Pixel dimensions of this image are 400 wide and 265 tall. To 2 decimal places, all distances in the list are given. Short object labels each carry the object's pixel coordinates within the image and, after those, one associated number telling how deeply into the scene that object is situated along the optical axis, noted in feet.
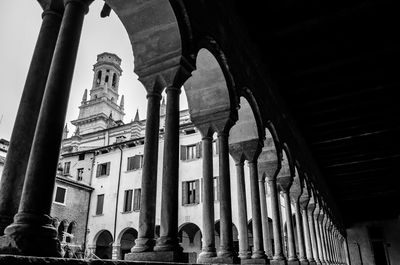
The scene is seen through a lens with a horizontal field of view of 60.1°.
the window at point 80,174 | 76.58
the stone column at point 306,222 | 34.96
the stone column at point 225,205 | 14.42
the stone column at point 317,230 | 40.25
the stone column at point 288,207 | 27.09
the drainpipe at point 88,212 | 69.96
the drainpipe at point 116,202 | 68.32
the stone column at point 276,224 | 22.36
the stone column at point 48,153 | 6.71
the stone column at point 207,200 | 13.94
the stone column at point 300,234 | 30.08
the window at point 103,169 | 74.28
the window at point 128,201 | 68.90
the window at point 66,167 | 79.97
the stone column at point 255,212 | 19.02
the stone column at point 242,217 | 17.85
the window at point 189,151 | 65.82
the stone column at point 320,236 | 41.20
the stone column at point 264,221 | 23.18
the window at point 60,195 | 65.62
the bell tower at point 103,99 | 126.00
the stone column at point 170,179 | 10.67
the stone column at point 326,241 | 45.64
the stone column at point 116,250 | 67.46
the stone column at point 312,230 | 37.19
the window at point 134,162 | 70.13
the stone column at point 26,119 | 8.07
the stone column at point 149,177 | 10.37
